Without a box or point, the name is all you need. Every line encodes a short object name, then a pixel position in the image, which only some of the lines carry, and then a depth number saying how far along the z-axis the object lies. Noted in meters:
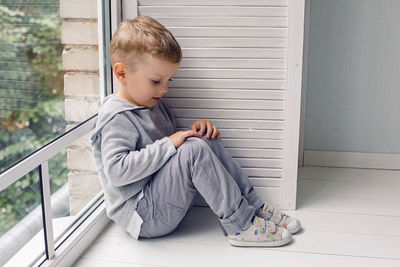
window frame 1.14
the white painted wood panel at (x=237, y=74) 1.59
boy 1.40
